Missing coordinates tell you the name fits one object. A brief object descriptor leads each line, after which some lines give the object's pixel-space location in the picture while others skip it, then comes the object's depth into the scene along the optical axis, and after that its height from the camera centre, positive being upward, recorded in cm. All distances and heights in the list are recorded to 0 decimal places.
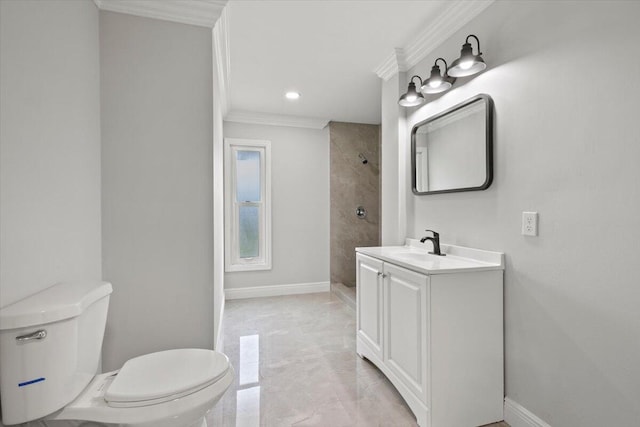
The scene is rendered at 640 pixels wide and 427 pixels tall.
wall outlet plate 149 -7
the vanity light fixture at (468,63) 167 +82
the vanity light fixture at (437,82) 195 +84
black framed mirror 178 +41
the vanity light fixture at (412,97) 223 +84
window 402 +5
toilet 97 -64
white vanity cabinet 154 -69
